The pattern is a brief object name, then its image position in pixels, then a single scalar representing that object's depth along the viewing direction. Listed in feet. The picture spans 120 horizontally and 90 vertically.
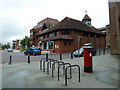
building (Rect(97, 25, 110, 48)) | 170.13
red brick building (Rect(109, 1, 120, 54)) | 42.37
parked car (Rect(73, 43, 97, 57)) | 53.93
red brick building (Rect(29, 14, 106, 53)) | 83.15
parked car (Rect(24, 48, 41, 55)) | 69.97
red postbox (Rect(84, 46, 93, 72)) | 19.60
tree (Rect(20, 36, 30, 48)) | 175.55
